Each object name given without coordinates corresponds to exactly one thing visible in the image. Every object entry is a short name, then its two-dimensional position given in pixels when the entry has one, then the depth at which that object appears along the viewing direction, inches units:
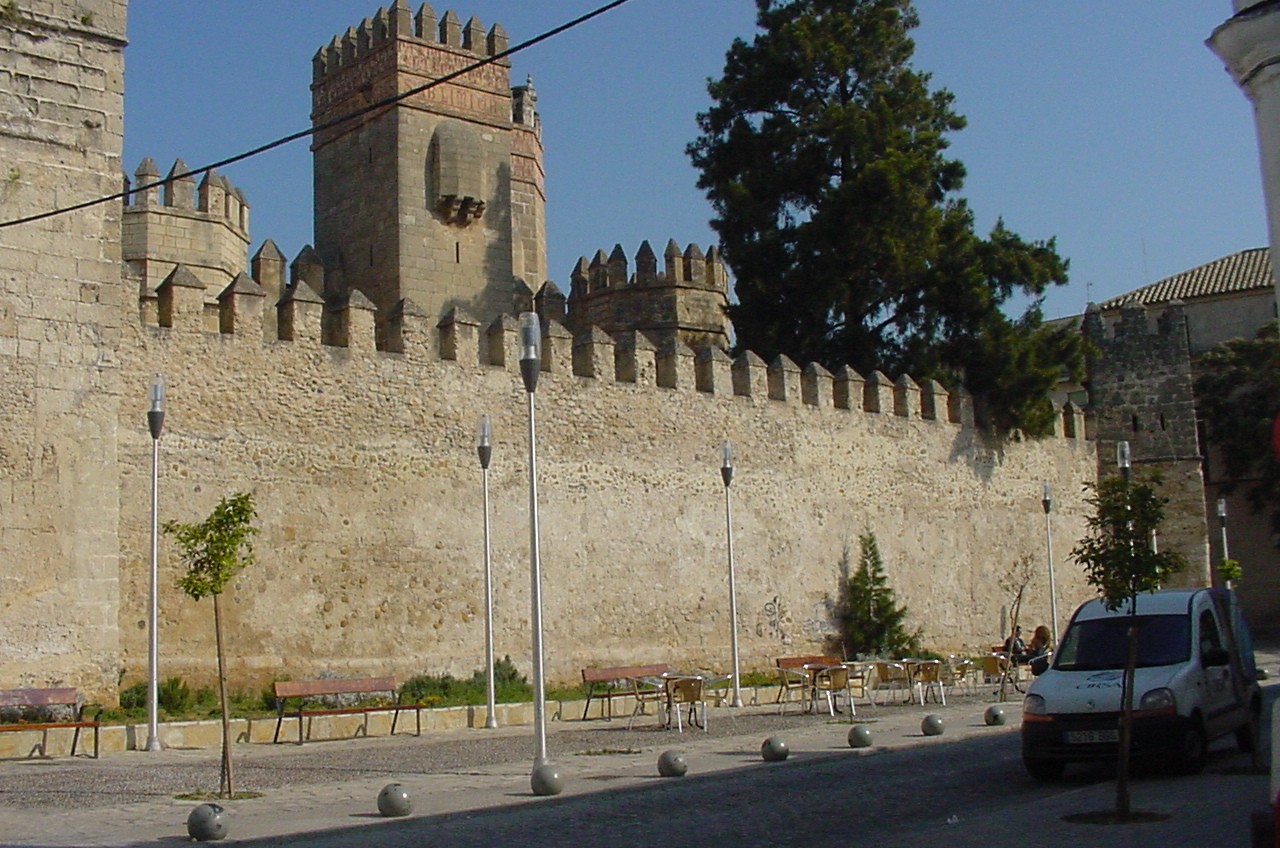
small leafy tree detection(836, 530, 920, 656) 935.7
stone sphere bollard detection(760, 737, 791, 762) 478.0
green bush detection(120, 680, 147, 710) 602.5
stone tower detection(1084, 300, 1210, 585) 1142.3
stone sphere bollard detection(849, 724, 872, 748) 514.9
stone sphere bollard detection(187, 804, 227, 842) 318.7
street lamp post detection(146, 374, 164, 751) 534.9
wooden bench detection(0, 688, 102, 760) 501.4
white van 407.8
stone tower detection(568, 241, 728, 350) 1263.5
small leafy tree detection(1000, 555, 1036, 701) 1048.2
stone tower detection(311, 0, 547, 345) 1106.7
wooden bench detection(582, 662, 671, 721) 686.5
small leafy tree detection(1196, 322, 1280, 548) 1400.1
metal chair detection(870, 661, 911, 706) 746.8
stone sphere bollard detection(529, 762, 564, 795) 395.2
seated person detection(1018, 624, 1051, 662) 838.5
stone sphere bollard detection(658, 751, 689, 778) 430.3
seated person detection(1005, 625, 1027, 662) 814.5
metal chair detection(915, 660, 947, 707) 729.6
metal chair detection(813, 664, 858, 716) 676.1
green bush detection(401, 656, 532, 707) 679.1
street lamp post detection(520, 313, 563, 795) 398.9
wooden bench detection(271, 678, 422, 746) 573.6
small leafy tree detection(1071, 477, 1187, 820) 362.3
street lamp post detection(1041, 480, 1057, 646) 998.6
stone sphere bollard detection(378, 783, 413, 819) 354.3
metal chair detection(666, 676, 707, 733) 605.0
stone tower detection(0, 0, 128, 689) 578.6
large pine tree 1071.6
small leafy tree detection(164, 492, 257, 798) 409.1
